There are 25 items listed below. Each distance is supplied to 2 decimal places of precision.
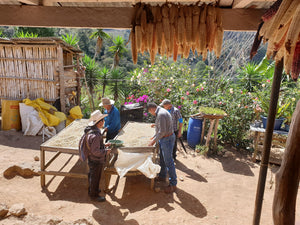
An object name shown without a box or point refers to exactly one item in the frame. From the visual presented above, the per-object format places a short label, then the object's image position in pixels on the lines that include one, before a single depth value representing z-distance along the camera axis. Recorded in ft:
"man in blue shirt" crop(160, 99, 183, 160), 17.06
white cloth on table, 13.56
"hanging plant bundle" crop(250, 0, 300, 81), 3.75
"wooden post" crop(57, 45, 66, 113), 26.27
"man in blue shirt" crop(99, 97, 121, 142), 17.23
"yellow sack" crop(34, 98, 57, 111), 26.14
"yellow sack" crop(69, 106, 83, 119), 28.43
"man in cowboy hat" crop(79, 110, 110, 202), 13.02
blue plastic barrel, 22.59
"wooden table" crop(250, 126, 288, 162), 19.56
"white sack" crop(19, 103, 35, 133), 26.07
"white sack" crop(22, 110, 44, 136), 25.32
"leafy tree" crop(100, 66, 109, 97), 37.76
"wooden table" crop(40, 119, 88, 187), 14.39
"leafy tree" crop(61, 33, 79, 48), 37.76
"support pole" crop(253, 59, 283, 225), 5.85
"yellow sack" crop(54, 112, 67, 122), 26.09
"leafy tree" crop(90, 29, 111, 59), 50.02
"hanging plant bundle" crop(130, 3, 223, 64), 5.67
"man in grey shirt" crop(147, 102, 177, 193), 14.32
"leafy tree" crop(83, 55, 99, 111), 37.63
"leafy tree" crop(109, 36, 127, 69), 47.32
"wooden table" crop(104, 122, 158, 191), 14.34
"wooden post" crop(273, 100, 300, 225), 4.25
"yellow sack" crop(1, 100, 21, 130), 26.20
